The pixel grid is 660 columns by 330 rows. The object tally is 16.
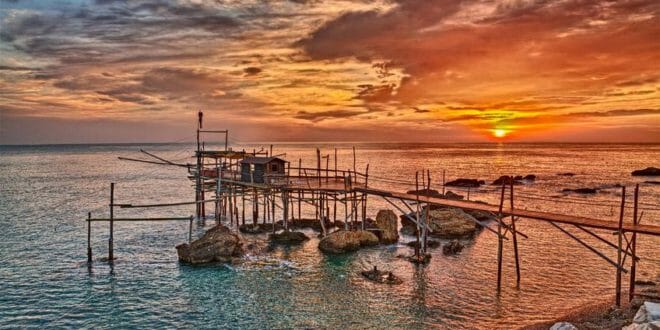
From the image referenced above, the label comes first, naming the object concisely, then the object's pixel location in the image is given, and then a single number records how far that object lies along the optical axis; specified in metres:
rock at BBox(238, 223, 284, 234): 37.56
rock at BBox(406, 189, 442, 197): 45.94
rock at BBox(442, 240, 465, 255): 30.89
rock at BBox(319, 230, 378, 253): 30.86
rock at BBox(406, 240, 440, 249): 32.51
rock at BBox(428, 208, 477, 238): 35.75
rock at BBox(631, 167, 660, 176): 90.12
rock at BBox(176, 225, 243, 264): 28.51
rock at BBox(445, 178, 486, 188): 71.78
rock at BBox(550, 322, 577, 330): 14.85
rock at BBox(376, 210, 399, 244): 33.38
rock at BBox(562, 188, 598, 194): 63.62
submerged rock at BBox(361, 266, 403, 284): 24.99
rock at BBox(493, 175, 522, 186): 75.11
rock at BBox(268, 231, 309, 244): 33.81
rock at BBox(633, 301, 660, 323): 13.44
